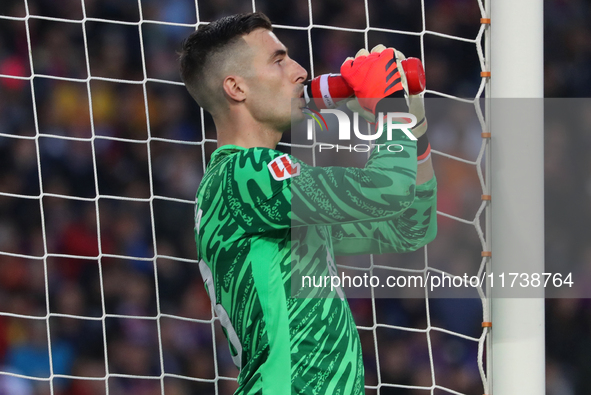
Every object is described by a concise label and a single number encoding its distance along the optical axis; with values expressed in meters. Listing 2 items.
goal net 18.30
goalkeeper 15.87
